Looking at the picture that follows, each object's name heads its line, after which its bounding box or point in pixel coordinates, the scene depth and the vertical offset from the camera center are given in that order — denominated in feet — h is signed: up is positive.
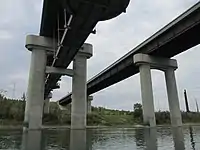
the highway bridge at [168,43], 100.89 +41.66
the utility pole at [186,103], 279.30 +26.68
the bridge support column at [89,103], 268.54 +28.74
